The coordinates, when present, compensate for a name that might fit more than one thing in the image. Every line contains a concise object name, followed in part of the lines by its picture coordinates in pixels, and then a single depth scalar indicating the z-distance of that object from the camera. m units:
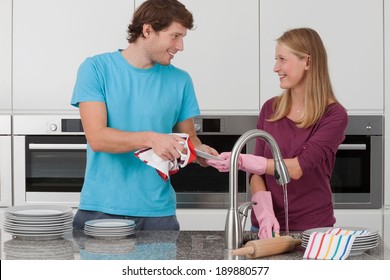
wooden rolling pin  3.14
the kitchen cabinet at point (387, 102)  5.62
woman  3.85
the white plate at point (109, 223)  3.52
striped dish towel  3.09
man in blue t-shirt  3.91
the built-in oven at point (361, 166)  5.63
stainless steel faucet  3.27
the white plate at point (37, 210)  3.44
